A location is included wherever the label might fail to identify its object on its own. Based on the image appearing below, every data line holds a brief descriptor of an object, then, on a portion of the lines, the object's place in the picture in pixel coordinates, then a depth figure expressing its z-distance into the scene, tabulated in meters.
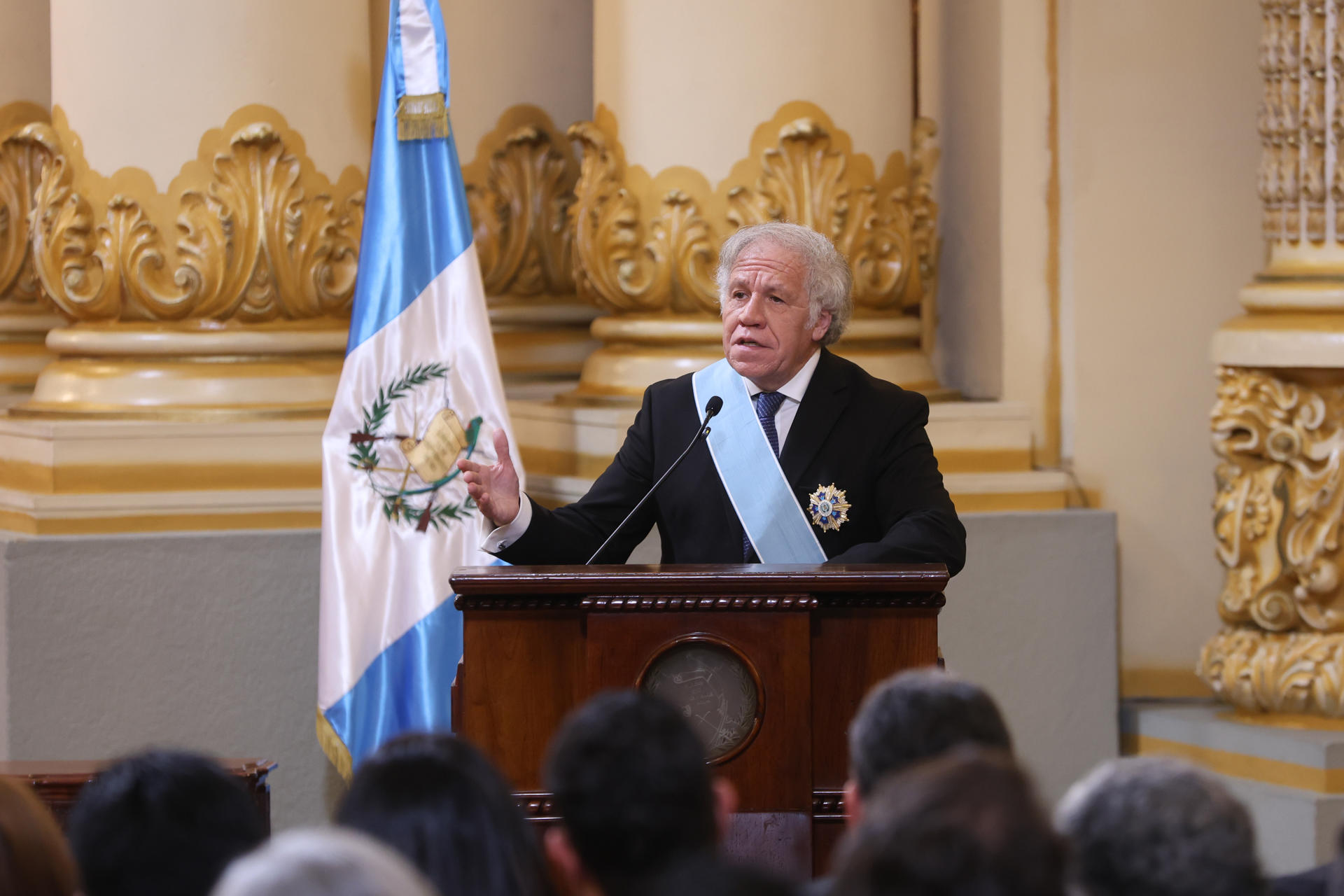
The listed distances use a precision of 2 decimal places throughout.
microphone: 6.45
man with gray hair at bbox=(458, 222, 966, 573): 7.10
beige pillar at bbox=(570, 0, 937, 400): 10.44
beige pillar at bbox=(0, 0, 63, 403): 12.00
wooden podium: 5.49
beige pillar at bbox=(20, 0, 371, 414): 10.47
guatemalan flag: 9.52
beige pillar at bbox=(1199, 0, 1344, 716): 9.87
